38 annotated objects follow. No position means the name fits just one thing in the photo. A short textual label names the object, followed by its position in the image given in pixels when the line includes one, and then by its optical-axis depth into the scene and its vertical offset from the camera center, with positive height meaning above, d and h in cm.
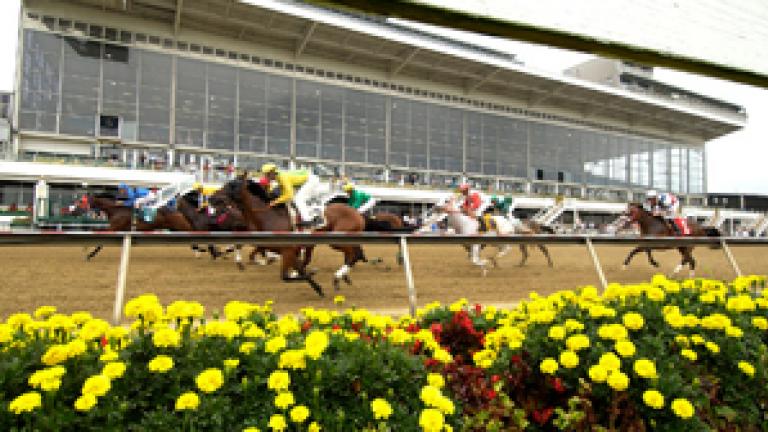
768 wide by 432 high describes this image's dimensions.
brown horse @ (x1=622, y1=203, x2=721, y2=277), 945 +18
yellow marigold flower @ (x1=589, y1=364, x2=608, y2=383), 139 -46
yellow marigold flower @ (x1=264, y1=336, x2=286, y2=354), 135 -37
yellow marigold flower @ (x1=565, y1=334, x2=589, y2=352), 156 -41
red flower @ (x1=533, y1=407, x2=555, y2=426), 154 -67
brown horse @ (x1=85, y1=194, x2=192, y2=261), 951 +19
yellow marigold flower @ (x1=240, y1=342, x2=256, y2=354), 140 -39
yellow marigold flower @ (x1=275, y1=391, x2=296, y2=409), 109 -44
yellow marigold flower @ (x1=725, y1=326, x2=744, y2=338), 172 -40
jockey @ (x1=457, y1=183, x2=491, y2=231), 924 +53
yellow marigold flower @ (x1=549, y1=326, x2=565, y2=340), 165 -40
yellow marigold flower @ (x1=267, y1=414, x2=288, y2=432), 103 -47
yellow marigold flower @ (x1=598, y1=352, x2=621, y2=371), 142 -44
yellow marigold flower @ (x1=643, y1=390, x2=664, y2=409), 132 -52
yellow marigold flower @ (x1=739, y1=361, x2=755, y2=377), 155 -50
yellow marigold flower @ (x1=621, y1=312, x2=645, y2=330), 175 -37
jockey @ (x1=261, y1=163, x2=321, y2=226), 670 +66
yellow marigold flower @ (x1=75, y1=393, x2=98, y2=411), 99 -41
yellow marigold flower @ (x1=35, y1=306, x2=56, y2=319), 170 -34
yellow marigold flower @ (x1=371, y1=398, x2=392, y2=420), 112 -47
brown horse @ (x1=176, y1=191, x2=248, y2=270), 980 +21
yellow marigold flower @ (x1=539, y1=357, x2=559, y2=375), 153 -49
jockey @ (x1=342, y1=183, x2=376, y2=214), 871 +62
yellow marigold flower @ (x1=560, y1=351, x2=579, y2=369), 150 -46
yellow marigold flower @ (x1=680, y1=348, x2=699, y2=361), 158 -46
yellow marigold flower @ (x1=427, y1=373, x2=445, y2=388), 139 -49
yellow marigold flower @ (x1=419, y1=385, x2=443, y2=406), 118 -47
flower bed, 113 -46
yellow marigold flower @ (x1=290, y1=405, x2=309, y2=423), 107 -47
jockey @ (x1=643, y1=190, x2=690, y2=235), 955 +45
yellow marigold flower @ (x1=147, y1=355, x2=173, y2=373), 117 -38
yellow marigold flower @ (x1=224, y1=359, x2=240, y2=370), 126 -40
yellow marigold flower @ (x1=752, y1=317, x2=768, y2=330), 186 -40
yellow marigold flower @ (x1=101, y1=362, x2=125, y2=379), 112 -38
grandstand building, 2509 +945
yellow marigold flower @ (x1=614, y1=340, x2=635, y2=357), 150 -42
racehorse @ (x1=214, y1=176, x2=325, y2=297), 648 +29
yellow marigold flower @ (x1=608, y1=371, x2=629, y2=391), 135 -47
